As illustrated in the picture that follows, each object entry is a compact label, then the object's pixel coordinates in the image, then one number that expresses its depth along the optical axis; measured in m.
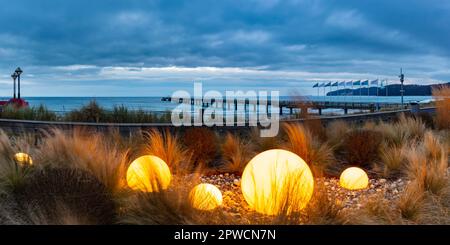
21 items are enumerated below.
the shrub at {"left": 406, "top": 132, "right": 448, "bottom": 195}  5.53
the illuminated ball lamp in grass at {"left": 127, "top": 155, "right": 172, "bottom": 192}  4.59
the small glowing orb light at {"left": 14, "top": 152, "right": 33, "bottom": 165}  5.50
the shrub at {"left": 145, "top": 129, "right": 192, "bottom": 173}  6.79
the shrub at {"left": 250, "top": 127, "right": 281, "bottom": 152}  8.33
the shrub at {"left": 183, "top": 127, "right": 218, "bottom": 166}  7.96
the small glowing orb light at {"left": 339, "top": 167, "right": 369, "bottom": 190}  6.25
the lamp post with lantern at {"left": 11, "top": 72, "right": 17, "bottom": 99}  30.17
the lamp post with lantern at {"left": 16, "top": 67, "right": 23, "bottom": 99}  28.67
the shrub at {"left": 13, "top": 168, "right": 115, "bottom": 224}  3.98
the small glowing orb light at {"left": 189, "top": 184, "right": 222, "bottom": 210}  4.25
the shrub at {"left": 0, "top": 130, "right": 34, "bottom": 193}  4.94
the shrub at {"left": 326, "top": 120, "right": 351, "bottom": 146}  8.83
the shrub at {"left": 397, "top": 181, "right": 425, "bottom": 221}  4.63
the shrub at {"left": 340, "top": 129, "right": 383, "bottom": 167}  7.82
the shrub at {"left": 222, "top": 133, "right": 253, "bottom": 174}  7.33
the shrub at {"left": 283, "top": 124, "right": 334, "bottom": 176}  7.16
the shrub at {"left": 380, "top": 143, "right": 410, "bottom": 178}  7.09
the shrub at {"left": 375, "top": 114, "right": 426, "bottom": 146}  8.89
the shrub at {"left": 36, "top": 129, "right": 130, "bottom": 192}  5.02
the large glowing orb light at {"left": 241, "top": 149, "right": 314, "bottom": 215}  4.14
